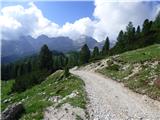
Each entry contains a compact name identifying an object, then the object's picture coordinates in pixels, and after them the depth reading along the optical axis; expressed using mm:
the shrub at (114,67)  23034
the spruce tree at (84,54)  48196
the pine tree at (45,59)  39365
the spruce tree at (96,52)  56515
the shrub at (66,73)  23011
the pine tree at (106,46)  56360
